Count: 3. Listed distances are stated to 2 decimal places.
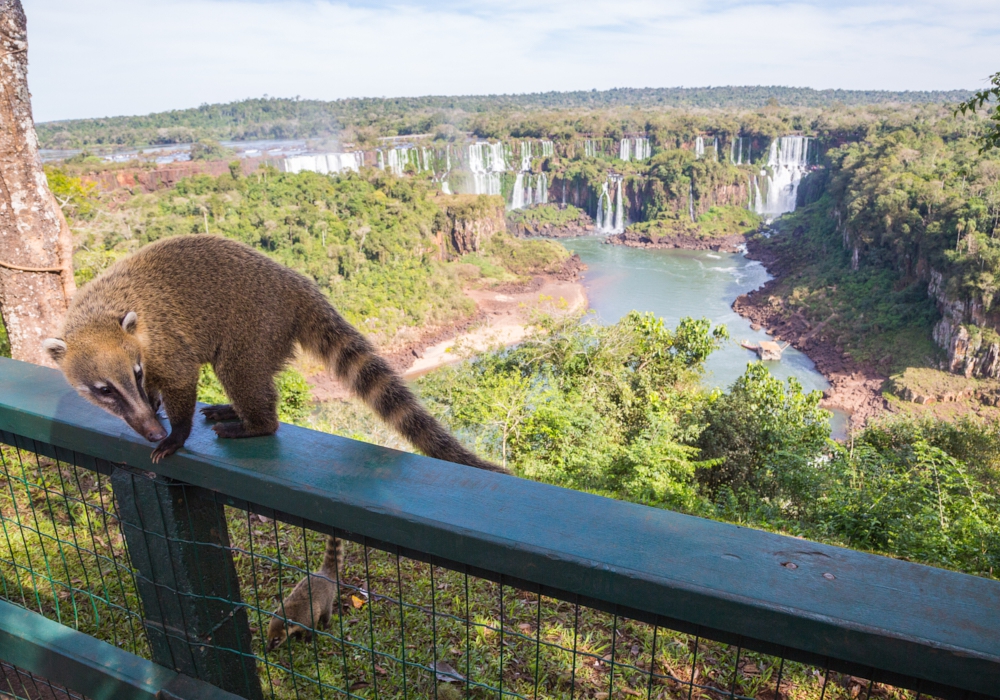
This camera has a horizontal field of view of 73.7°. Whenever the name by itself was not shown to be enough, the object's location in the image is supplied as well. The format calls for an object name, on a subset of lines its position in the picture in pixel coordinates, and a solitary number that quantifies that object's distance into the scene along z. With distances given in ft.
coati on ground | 8.20
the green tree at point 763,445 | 27.84
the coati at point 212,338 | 5.41
